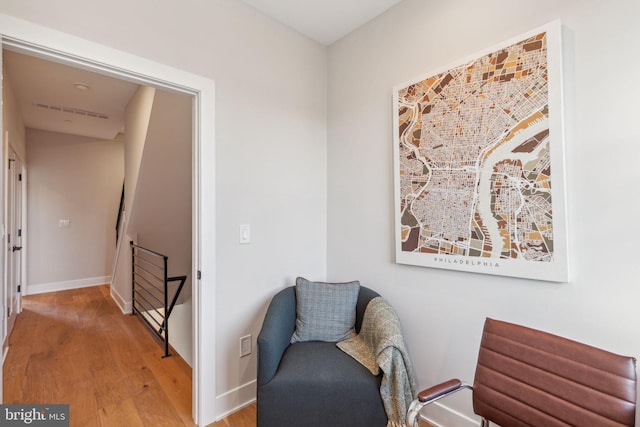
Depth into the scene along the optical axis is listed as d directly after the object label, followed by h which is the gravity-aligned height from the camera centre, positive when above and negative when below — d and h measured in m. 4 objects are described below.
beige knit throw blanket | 1.47 -0.78
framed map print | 1.38 +0.29
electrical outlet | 2.05 -0.88
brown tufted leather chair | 1.03 -0.65
